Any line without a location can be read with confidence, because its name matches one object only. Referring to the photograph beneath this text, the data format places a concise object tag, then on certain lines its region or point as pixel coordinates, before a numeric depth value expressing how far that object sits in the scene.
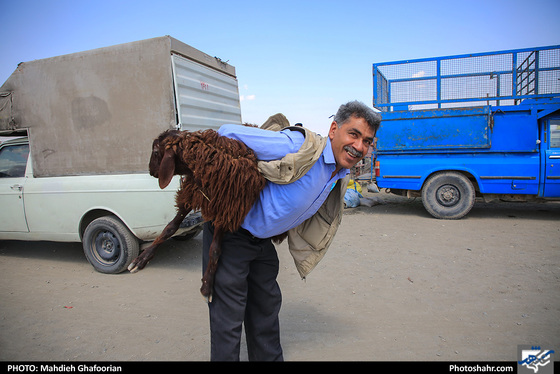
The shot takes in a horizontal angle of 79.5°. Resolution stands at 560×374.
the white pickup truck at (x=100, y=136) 4.08
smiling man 1.76
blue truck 6.40
